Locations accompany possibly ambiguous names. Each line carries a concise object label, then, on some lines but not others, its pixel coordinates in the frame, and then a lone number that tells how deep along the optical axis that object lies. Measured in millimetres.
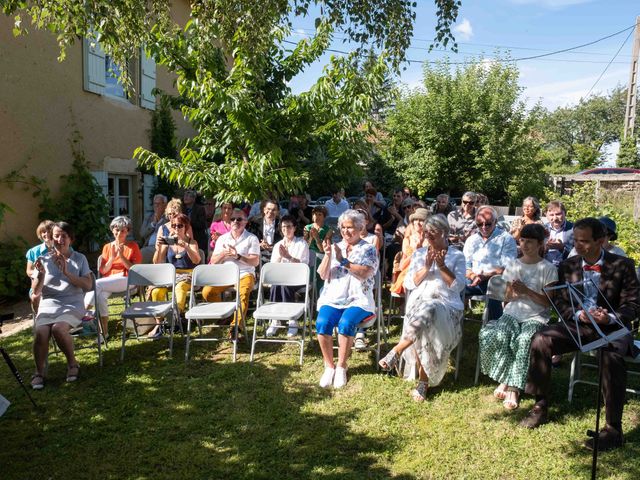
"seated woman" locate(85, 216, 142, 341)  5703
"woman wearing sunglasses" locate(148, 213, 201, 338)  5910
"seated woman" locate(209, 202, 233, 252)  6918
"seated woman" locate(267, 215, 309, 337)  6008
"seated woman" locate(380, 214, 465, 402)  4297
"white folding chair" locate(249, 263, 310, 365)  5393
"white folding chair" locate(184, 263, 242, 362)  5359
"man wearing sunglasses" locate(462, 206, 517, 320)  5512
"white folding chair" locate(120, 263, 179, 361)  5449
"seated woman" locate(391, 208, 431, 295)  5387
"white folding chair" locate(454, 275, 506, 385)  4578
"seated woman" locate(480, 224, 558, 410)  4090
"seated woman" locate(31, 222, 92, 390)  4732
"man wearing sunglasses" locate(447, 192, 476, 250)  6883
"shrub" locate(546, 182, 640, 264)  6594
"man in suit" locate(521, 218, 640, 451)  3736
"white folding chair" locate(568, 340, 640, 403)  3954
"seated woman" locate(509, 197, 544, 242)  6265
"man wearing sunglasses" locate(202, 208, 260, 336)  5879
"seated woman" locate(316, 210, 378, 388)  4652
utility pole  16031
